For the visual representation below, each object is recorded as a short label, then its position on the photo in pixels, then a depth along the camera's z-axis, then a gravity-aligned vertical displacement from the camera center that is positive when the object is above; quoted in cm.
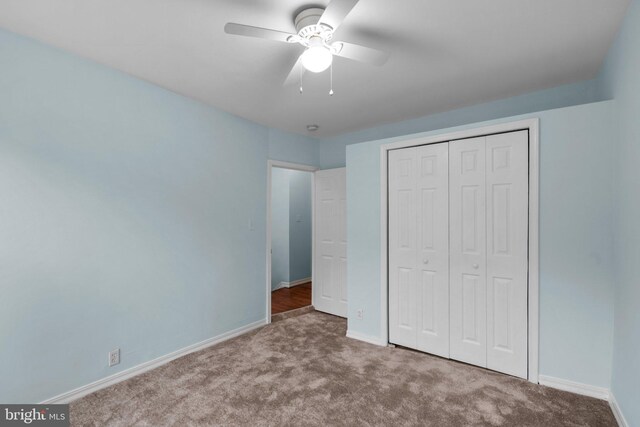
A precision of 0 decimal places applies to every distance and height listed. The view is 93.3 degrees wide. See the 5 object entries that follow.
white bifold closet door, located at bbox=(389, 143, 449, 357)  278 -37
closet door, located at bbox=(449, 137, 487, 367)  258 -36
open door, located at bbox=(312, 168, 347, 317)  407 -45
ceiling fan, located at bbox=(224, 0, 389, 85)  153 +94
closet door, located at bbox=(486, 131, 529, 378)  240 -33
